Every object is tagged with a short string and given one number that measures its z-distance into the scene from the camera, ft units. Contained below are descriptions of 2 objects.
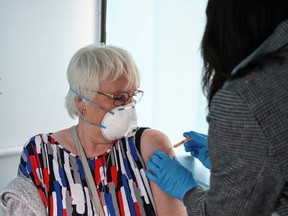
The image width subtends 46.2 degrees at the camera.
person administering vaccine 2.31
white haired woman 4.40
